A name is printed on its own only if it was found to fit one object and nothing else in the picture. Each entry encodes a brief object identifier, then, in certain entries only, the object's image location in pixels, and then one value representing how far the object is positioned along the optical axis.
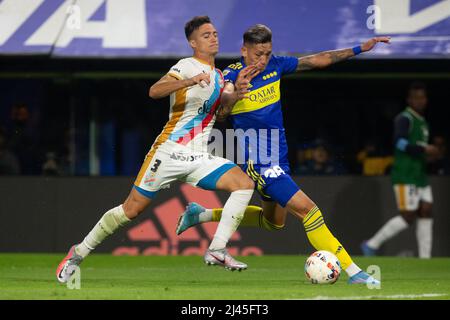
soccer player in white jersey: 10.51
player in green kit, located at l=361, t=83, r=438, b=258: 15.68
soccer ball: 10.02
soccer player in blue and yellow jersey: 10.62
